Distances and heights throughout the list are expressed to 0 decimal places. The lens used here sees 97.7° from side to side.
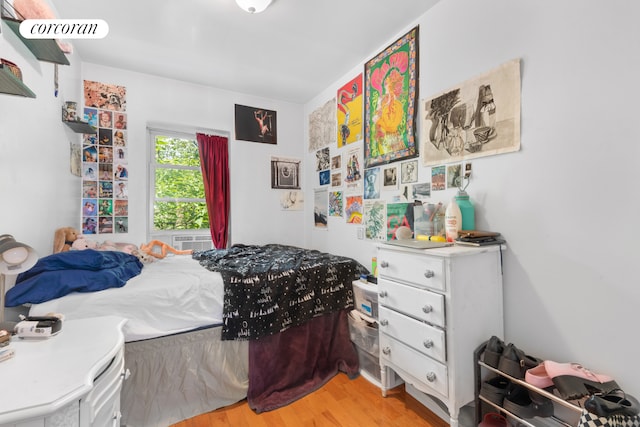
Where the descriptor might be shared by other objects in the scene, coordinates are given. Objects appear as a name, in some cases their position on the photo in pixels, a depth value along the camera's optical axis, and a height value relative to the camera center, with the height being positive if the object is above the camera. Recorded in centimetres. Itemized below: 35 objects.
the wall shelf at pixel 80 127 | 218 +71
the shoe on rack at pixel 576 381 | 111 -70
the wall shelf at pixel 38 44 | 131 +96
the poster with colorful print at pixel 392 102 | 215 +92
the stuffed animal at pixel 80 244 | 207 -23
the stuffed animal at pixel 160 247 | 252 -34
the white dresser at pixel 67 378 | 69 -47
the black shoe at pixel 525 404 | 125 -89
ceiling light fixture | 185 +140
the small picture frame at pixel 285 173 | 354 +51
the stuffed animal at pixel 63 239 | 202 -19
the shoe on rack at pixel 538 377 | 123 -75
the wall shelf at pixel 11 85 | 107 +55
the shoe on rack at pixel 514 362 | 130 -72
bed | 162 -78
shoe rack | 118 -93
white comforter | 149 -52
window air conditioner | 318 -35
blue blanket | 142 -36
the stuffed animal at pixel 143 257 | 238 -38
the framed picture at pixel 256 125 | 334 +108
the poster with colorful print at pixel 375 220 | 242 -7
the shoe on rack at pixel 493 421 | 143 -108
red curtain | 318 +34
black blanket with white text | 188 -56
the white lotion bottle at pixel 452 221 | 164 -6
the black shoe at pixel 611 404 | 97 -70
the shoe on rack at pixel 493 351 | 137 -70
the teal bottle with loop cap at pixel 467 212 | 170 +0
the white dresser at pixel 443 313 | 139 -54
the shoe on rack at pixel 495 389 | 134 -88
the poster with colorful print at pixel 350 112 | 272 +103
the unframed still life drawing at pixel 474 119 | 154 +58
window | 308 +33
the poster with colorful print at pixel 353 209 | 270 +3
